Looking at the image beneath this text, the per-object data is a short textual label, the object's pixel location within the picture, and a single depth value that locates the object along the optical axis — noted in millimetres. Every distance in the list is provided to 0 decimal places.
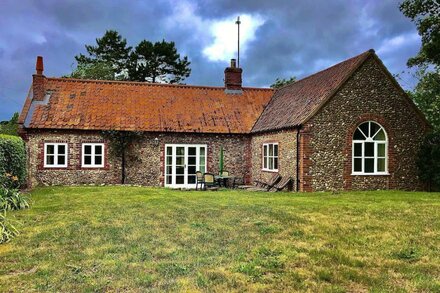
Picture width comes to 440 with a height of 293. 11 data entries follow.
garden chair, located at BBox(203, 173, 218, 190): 21273
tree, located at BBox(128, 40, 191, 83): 49656
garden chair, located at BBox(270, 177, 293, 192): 19219
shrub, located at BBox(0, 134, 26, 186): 16241
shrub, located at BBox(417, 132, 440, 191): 19047
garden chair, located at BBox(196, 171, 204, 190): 21769
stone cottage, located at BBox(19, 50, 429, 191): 18781
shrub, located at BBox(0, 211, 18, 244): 8764
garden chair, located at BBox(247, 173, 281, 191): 20223
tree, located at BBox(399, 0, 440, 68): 19875
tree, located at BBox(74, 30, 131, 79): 50781
